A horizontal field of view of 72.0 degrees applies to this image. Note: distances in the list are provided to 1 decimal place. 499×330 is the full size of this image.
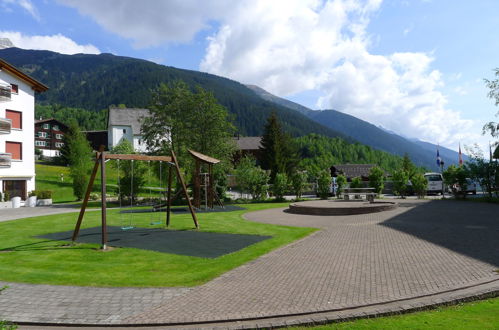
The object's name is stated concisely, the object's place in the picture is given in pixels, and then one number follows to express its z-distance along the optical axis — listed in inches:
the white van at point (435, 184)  1566.2
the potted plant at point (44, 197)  1307.8
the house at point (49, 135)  3607.3
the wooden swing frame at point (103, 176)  426.1
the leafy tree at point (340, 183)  1380.4
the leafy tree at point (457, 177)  1155.3
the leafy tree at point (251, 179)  1288.1
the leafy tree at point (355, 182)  1432.1
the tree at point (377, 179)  1362.0
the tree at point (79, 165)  1419.8
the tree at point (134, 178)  1255.5
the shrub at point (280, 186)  1299.2
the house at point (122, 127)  3376.0
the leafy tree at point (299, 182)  1333.7
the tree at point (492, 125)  1210.9
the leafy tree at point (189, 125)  1320.1
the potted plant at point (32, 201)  1264.8
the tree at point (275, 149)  2171.5
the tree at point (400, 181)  1338.6
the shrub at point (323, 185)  1368.1
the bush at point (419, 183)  1300.4
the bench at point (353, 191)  1189.7
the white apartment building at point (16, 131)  1278.3
